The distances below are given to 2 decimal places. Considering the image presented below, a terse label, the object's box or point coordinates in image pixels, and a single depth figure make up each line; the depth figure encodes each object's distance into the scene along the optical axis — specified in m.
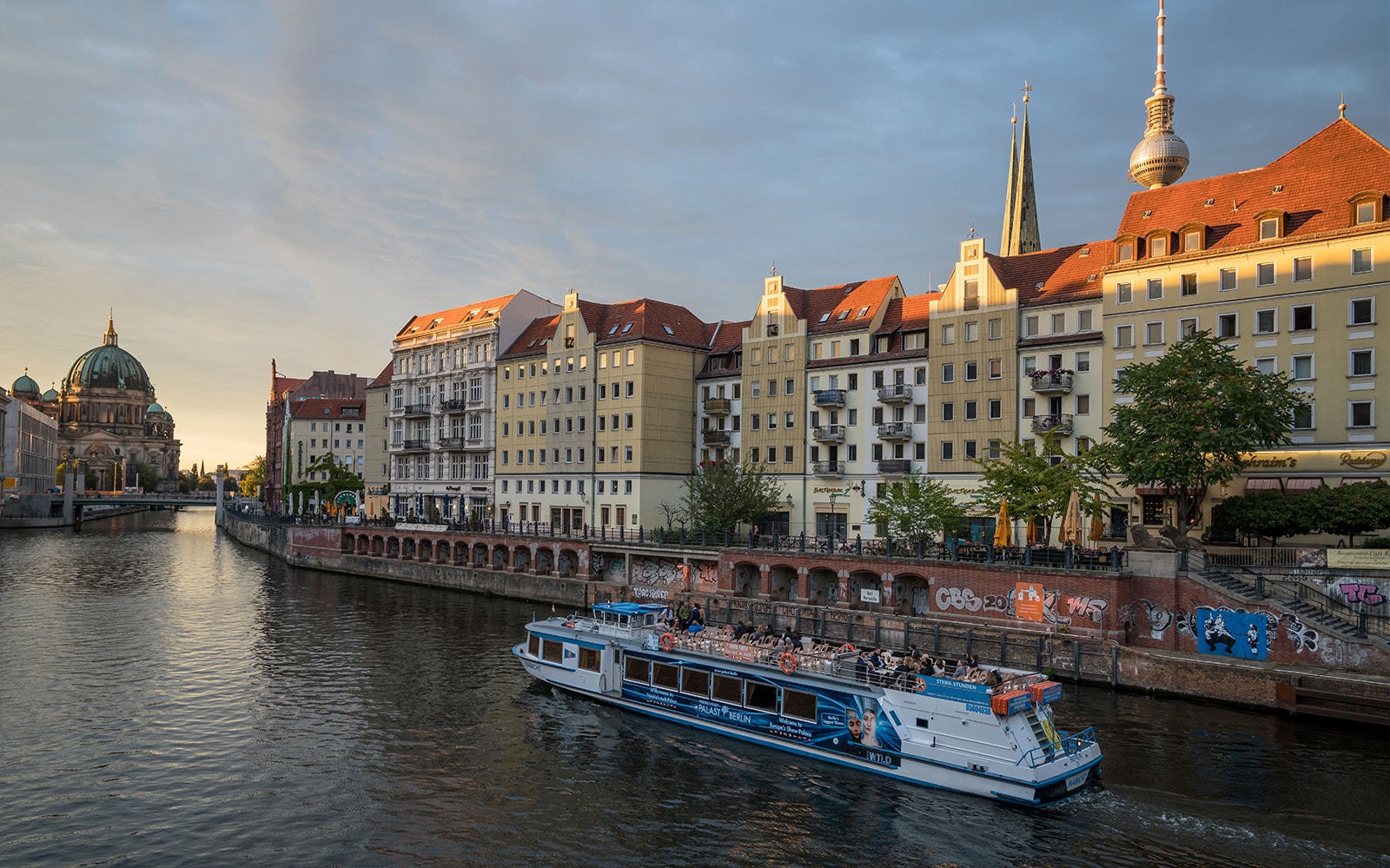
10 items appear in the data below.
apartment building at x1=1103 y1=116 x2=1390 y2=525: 53.62
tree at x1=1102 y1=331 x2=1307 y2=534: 47.94
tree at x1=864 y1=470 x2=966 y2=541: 57.56
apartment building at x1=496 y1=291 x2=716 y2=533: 83.88
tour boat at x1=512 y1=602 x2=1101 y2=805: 29.70
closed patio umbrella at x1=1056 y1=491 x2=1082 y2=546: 47.41
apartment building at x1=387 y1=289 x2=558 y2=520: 101.06
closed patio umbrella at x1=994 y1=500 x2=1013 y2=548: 51.72
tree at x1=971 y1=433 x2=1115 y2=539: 53.34
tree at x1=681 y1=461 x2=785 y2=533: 68.25
